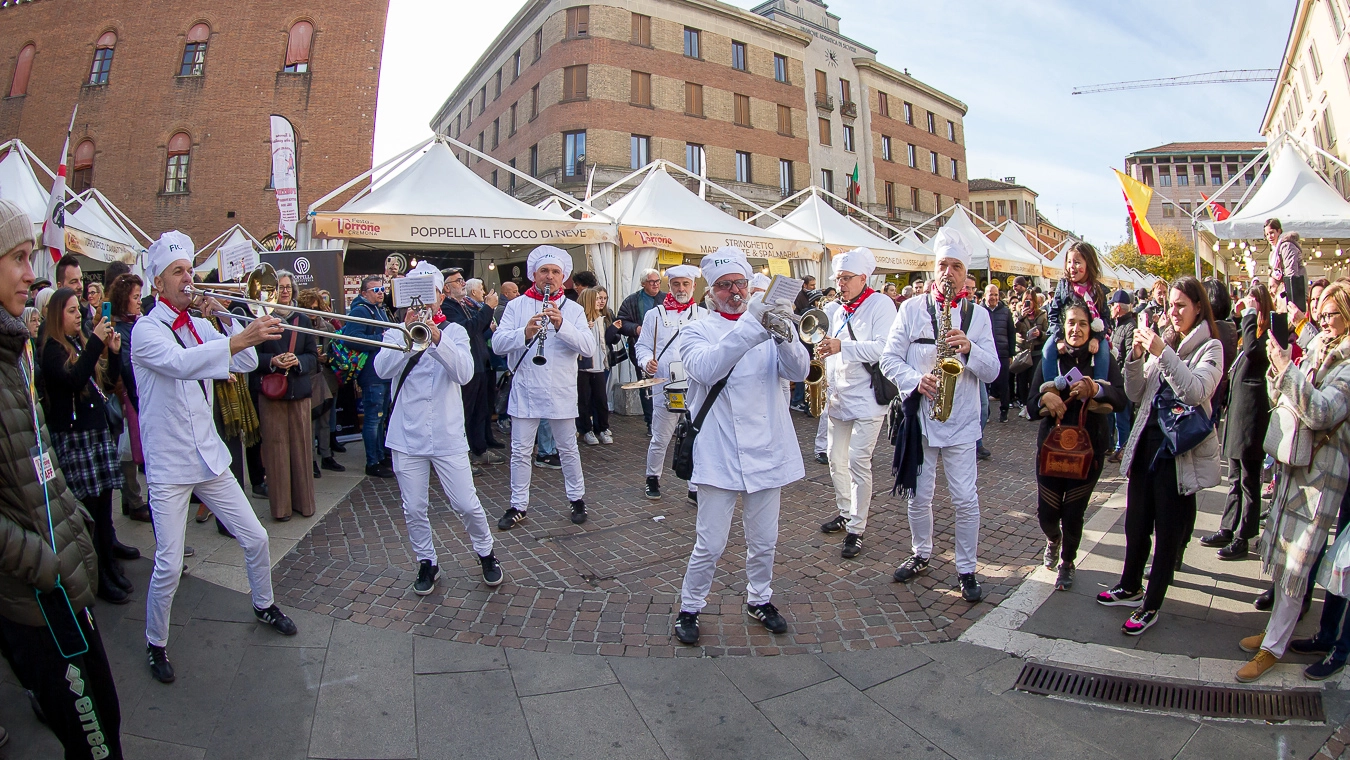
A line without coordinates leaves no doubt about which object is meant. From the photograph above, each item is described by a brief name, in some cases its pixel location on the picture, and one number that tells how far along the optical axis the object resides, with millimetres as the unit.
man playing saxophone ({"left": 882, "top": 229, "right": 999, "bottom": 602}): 4285
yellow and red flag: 9195
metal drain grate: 3074
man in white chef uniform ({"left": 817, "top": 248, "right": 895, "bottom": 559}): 5051
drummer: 6180
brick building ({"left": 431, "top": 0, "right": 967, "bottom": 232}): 32406
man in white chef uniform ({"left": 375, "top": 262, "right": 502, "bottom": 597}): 4348
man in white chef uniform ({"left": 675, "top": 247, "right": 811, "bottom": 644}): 3629
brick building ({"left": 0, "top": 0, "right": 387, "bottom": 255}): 26922
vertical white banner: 9445
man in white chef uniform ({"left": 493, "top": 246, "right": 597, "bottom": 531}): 5645
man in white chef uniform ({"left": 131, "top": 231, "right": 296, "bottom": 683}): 3385
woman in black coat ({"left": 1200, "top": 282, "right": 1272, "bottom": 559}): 4824
